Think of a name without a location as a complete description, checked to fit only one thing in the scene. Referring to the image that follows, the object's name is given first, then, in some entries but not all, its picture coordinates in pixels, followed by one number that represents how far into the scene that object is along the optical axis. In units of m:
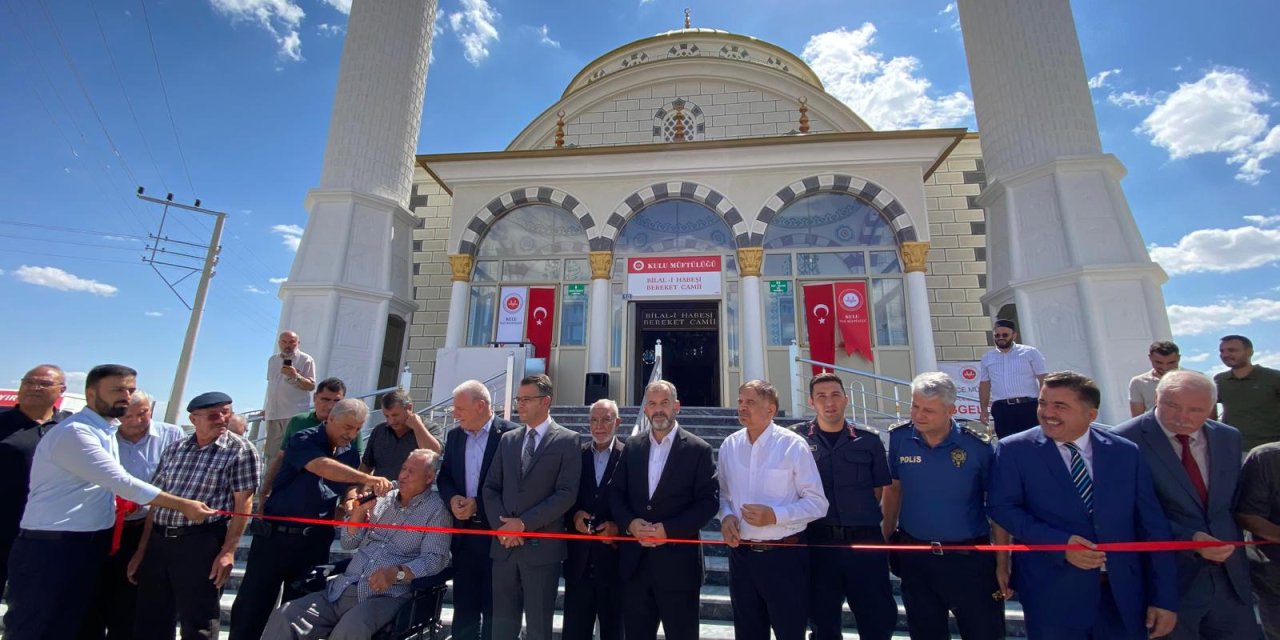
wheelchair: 2.71
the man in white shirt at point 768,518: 2.59
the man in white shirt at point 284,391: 5.17
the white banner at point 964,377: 8.38
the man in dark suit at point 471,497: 3.09
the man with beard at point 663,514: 2.70
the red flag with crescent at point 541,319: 9.88
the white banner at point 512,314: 9.96
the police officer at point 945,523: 2.46
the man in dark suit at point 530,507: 2.82
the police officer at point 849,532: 2.67
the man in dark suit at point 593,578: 2.96
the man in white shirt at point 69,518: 2.62
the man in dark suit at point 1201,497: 2.35
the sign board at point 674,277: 9.77
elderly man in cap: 2.81
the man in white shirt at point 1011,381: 4.75
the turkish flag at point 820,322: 9.27
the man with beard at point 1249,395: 4.07
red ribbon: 2.18
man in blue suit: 2.20
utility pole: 12.93
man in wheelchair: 2.70
